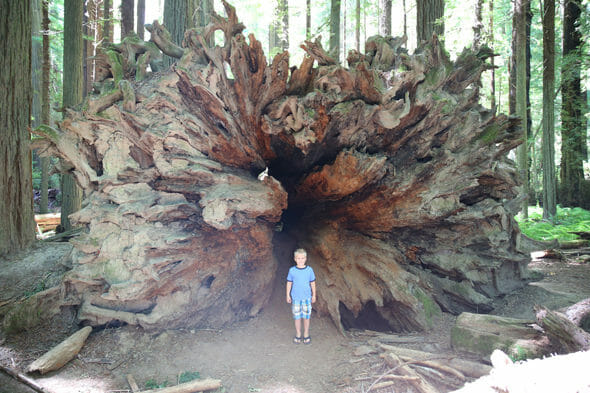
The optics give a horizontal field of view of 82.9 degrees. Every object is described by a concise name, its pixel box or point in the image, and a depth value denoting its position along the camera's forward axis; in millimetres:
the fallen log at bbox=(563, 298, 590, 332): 3211
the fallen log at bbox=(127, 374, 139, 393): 3070
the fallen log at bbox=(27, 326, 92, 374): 3203
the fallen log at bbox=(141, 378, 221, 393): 3018
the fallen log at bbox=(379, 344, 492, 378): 3191
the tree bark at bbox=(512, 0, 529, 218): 9664
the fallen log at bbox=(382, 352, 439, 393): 3054
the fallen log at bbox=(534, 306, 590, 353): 2803
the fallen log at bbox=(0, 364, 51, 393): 2988
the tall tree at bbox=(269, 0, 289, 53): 12688
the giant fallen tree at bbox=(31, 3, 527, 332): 4066
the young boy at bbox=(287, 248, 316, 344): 4320
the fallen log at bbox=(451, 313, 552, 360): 3183
